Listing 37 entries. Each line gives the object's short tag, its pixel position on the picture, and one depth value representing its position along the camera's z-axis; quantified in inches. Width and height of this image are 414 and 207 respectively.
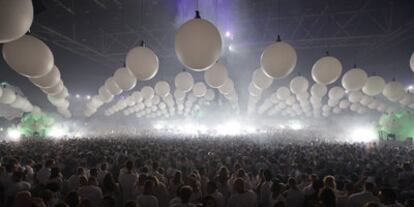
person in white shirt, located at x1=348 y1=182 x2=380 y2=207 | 190.1
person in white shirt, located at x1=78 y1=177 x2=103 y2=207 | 193.6
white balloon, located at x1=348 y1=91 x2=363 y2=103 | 566.3
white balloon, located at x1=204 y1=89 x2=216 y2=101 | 579.9
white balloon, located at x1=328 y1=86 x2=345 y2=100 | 473.7
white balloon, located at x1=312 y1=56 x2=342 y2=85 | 292.8
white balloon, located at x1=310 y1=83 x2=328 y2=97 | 481.4
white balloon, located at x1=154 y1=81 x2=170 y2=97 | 434.0
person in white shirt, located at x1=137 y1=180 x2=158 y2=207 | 174.9
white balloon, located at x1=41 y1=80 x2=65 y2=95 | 305.1
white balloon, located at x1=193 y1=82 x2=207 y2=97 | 460.4
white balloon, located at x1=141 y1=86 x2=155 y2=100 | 482.6
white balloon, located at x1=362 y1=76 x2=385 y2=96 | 377.1
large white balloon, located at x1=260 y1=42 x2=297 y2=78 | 248.8
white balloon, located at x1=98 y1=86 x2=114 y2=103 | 437.9
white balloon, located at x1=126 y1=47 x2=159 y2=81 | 250.7
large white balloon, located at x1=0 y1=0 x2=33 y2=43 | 134.8
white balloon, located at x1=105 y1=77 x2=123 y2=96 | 386.6
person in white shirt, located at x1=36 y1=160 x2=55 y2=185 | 260.8
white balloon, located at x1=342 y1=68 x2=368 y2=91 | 334.6
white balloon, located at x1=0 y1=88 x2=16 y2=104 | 427.4
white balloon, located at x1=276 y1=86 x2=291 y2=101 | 518.0
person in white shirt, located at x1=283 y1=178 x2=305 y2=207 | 198.4
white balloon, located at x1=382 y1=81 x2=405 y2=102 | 392.8
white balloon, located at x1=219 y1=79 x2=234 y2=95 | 393.5
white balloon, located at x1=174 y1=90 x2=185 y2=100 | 515.9
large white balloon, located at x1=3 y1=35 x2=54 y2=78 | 190.9
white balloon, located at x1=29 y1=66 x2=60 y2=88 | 254.0
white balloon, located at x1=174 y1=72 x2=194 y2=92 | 352.5
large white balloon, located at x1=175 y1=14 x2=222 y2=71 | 193.5
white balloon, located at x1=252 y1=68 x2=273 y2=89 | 370.3
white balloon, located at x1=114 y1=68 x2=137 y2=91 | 319.9
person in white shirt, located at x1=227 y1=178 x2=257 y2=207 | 184.2
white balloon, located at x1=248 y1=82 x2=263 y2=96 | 510.1
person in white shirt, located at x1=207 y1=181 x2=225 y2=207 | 194.7
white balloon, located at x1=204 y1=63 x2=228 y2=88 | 312.5
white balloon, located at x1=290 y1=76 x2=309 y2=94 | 390.9
